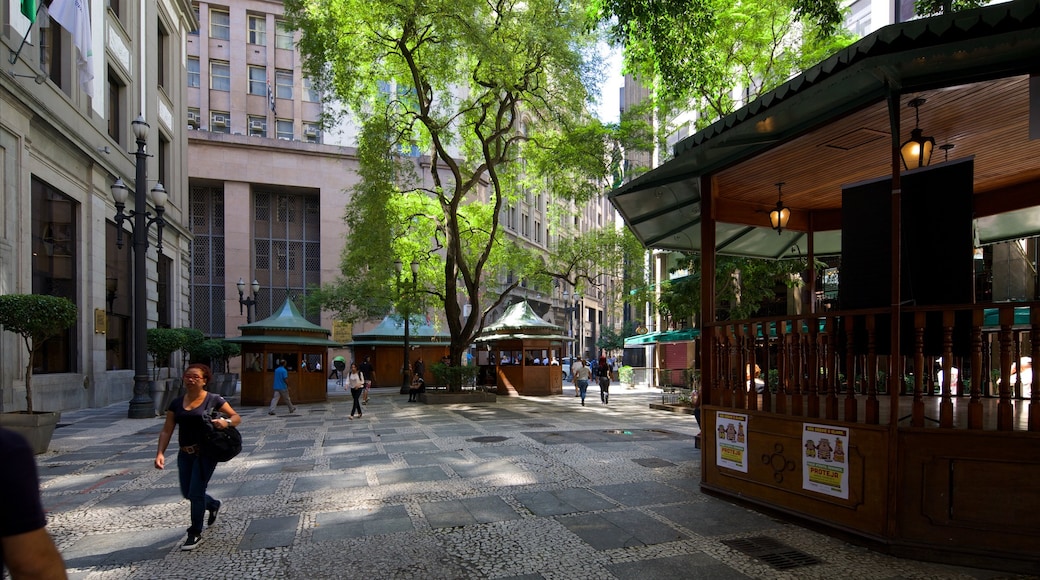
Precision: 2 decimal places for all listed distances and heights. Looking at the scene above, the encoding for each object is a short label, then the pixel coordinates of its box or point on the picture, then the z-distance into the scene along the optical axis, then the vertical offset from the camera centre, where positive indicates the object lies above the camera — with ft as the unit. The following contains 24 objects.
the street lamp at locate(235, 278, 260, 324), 87.23 +2.18
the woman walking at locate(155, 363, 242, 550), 17.15 -3.80
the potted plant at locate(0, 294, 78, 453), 32.27 -0.82
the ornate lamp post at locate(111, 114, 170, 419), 51.24 +4.15
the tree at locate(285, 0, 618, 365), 55.01 +21.57
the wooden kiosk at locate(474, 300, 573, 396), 81.30 -6.77
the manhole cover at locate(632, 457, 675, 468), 28.14 -7.63
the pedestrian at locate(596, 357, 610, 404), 68.08 -8.56
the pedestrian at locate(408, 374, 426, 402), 68.85 -9.67
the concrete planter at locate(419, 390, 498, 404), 65.05 -10.16
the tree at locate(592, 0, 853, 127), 31.37 +19.73
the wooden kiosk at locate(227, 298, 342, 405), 65.00 -5.01
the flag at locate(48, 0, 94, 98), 42.99 +21.78
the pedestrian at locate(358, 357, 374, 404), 83.94 -8.89
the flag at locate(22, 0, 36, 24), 41.34 +21.33
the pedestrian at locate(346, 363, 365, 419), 49.30 -6.43
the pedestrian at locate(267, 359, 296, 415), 52.49 -6.56
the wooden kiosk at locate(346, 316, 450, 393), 105.91 -7.28
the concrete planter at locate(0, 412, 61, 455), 31.89 -6.34
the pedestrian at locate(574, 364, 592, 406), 64.49 -8.10
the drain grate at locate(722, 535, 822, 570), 15.44 -6.84
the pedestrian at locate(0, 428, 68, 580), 5.90 -2.14
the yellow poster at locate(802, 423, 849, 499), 16.90 -4.63
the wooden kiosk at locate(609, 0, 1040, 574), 14.57 -0.10
